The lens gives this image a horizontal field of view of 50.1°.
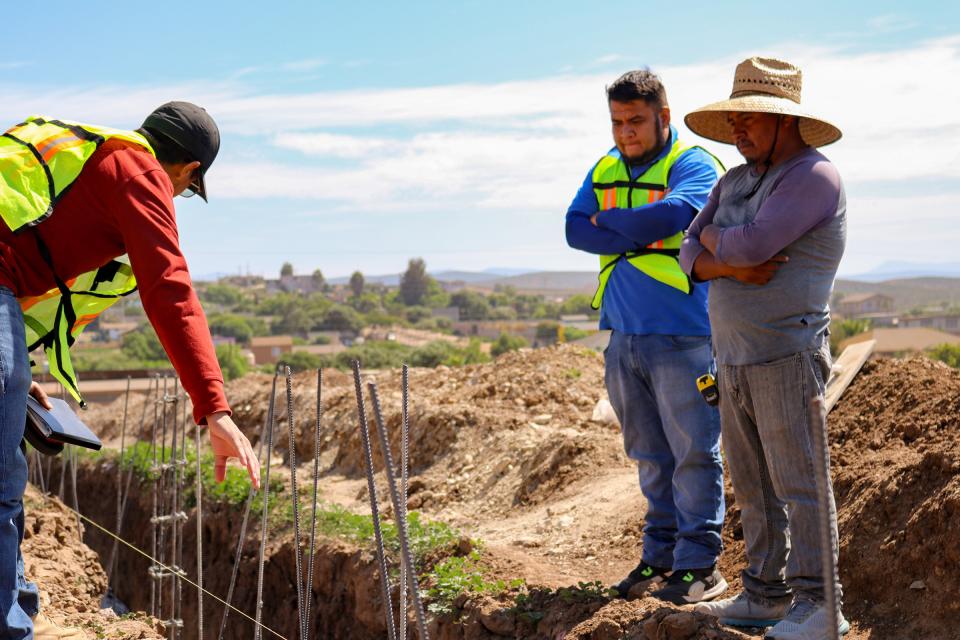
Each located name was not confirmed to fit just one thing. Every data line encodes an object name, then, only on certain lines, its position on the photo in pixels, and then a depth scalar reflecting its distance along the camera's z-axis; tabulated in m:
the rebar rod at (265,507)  5.07
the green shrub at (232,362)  44.16
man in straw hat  3.27
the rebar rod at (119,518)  9.07
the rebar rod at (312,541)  4.56
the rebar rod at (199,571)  5.12
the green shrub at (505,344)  51.59
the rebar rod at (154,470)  6.55
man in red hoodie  2.41
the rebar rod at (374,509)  3.15
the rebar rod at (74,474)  8.41
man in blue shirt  4.01
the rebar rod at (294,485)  4.73
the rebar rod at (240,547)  5.82
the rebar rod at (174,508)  6.04
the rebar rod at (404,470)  3.80
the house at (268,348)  63.12
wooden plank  5.86
